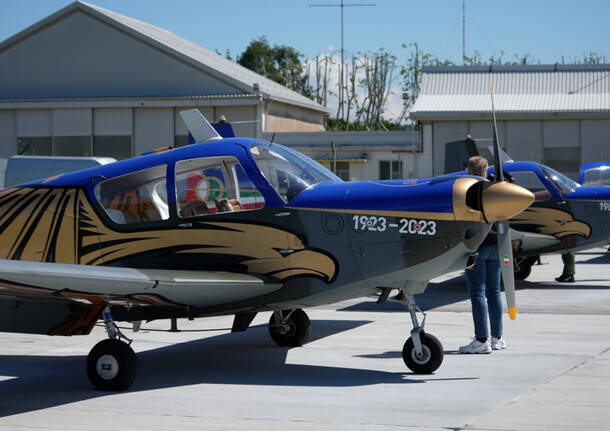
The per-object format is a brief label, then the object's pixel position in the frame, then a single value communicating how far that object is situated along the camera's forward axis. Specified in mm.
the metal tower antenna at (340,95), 81500
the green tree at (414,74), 78819
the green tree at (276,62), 87625
